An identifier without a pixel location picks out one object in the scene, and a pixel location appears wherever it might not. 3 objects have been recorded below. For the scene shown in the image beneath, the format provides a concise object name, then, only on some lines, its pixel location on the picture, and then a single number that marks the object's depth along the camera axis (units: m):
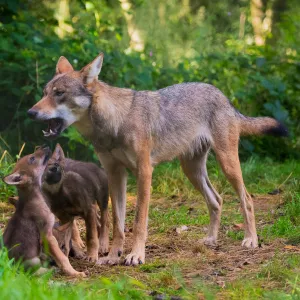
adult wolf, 12.67
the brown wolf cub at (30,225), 11.20
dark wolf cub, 12.85
